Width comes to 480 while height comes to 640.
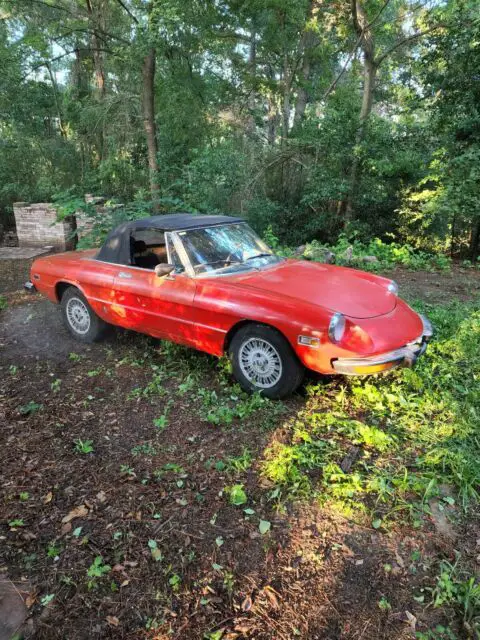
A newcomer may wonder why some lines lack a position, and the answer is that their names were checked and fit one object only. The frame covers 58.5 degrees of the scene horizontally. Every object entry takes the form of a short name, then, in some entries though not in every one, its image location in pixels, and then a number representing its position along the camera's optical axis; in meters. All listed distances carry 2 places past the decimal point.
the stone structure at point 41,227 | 12.12
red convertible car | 3.48
